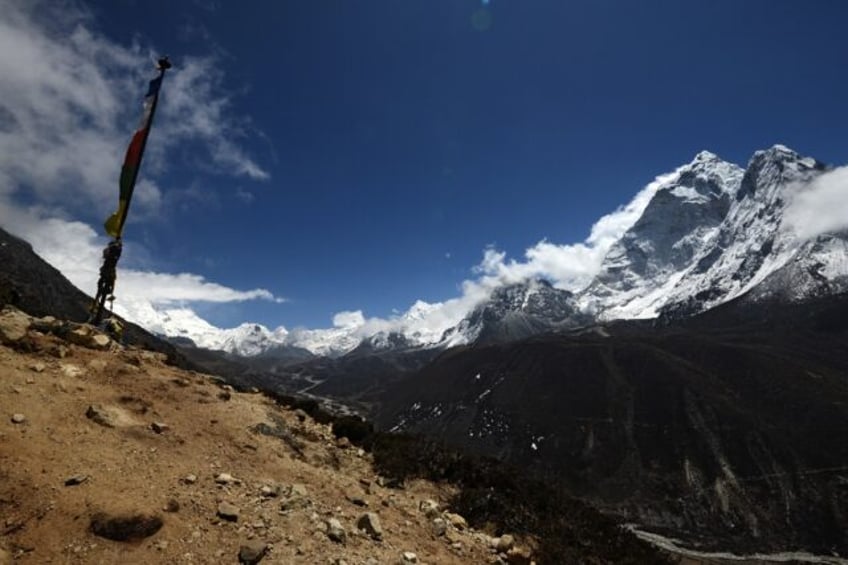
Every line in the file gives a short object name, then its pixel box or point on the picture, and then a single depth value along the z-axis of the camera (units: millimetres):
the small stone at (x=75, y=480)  12109
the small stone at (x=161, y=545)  11089
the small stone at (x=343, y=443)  21984
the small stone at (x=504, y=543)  15672
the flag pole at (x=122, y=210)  23984
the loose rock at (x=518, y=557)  15203
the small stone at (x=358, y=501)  15589
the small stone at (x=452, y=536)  15336
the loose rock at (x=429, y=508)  16594
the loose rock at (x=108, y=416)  15141
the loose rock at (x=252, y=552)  11281
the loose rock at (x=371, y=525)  13773
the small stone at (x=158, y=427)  15844
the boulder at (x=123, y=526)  11117
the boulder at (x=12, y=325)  18234
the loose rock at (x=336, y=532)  12828
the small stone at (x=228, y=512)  12469
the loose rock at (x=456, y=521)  16850
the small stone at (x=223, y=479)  14016
